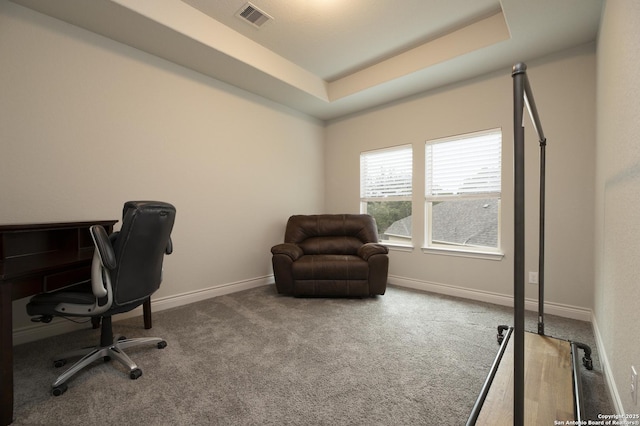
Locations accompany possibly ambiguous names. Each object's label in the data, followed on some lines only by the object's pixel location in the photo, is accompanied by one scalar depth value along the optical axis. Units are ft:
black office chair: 5.34
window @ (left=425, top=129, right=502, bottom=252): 10.82
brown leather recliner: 10.90
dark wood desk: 4.50
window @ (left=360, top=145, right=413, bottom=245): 13.38
